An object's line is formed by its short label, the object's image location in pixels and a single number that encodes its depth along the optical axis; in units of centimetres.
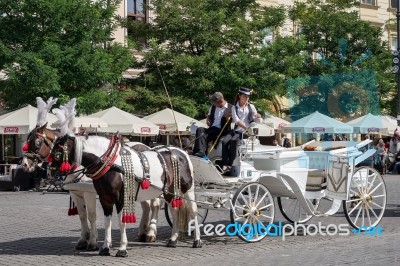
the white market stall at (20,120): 2019
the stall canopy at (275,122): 2733
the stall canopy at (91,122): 2045
